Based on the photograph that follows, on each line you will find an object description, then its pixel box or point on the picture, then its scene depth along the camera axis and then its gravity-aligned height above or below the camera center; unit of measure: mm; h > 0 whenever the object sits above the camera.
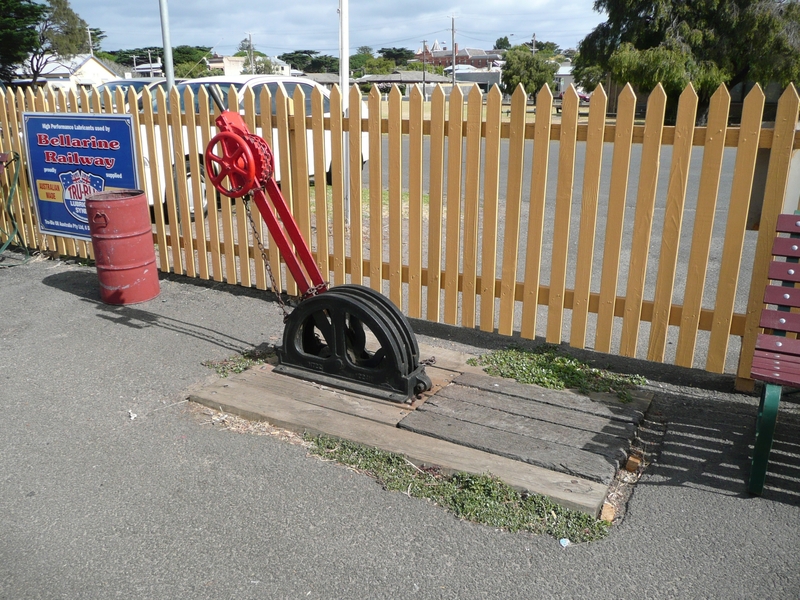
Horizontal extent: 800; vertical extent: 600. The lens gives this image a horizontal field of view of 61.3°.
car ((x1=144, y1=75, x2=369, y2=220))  9592 +180
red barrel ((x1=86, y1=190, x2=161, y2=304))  5883 -1278
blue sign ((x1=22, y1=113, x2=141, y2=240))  6723 -675
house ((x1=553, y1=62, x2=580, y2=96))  82525 +2628
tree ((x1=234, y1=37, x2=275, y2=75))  82069 +3918
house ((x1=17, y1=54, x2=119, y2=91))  61312 +2460
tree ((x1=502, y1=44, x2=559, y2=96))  52781 +2020
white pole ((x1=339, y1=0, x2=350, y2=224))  6691 +530
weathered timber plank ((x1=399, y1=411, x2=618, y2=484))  3373 -1778
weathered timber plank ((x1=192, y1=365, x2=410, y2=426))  4012 -1795
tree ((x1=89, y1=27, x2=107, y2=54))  101250 +8645
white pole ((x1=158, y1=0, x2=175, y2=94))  7778 +580
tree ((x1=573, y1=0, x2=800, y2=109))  32625 +2578
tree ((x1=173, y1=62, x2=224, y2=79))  62481 +2218
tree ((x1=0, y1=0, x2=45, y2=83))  43500 +3994
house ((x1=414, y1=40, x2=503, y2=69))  167250 +9657
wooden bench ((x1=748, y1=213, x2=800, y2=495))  3160 -1215
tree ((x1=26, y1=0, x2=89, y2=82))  52991 +4886
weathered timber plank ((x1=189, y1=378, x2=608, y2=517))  3213 -1801
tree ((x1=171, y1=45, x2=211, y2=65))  114812 +7535
